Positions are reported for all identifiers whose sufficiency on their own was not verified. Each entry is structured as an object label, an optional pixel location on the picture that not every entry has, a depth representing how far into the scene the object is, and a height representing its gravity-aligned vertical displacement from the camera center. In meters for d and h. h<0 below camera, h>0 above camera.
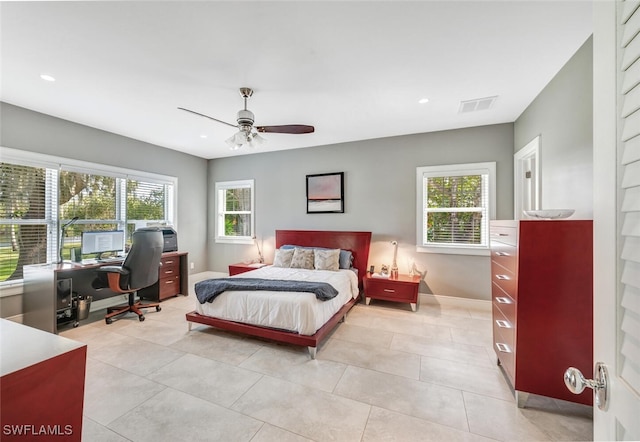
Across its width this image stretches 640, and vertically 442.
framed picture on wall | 4.63 +0.49
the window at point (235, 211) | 5.48 +0.18
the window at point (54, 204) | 3.10 +0.22
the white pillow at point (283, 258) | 4.35 -0.66
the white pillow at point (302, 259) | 4.17 -0.65
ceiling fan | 2.71 +1.00
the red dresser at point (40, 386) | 0.75 -0.52
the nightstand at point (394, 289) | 3.71 -1.03
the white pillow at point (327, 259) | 4.02 -0.64
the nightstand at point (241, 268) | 4.64 -0.88
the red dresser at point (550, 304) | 1.67 -0.57
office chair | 3.33 -0.66
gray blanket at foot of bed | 2.76 -0.75
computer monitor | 3.54 -0.32
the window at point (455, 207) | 3.80 +0.19
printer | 4.43 -0.35
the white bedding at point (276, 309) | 2.55 -0.96
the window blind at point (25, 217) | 3.07 +0.03
